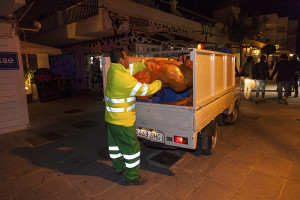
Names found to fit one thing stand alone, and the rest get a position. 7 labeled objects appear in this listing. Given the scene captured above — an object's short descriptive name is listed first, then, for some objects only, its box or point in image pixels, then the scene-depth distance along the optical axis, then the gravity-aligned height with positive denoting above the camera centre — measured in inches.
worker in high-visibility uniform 111.2 -21.4
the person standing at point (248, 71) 339.3 -4.8
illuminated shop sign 223.5 +18.5
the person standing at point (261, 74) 328.5 -10.4
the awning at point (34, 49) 376.7 +54.1
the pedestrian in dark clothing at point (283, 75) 322.4 -13.2
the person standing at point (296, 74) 370.6 -15.1
